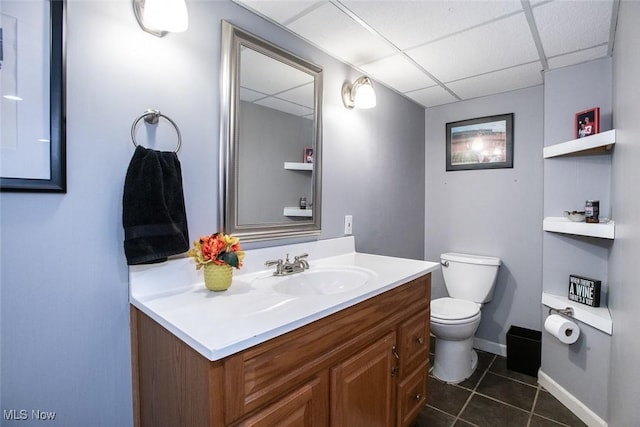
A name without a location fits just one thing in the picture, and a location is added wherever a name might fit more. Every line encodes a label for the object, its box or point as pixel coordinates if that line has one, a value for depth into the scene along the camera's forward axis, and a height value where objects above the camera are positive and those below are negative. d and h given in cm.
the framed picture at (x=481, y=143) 241 +54
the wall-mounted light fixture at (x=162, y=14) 102 +64
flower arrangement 110 -16
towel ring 107 +32
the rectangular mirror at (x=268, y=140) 133 +33
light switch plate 195 -9
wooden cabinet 78 -50
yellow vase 111 -24
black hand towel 100 +0
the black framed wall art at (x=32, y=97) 84 +31
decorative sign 177 -46
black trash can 214 -99
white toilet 201 -67
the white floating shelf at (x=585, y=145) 154 +36
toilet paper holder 182 -59
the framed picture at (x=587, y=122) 175 +51
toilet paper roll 177 -68
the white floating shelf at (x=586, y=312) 163 -56
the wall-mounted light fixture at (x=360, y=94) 186 +70
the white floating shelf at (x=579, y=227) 157 -9
